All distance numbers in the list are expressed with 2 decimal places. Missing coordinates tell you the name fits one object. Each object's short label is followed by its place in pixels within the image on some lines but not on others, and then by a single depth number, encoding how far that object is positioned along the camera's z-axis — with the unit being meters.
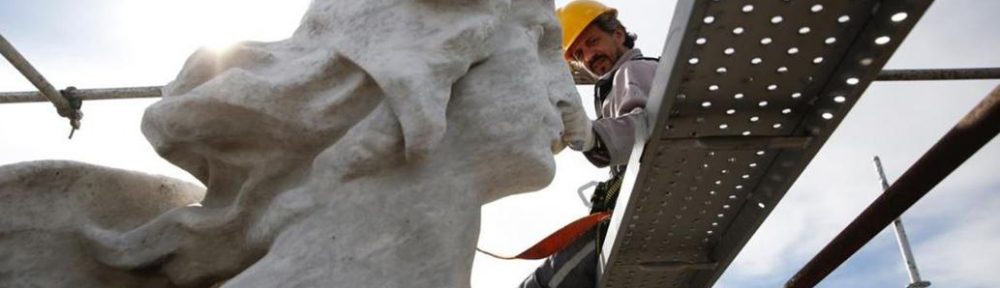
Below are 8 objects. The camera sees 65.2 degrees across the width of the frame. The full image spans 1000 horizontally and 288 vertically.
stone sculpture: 1.25
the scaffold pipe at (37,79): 2.58
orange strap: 2.02
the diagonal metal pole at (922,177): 1.22
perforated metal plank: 1.28
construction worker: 2.01
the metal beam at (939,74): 3.12
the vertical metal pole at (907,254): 4.87
